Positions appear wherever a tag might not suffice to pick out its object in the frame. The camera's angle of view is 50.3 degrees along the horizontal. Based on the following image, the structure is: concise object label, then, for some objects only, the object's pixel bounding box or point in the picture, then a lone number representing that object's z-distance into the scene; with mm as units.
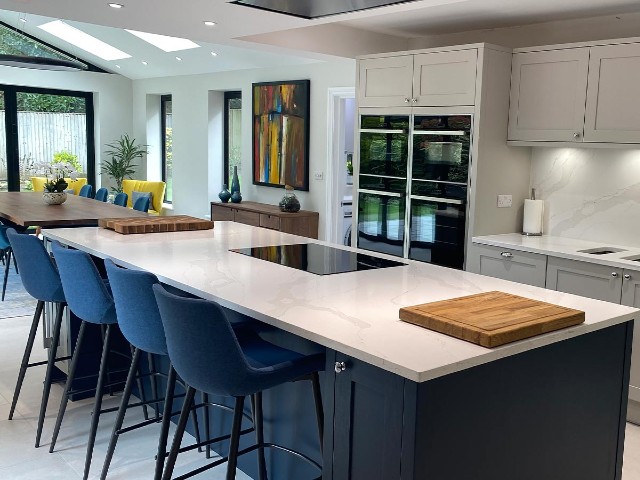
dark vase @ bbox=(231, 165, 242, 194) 8133
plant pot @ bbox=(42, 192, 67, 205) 5832
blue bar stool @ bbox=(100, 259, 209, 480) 2641
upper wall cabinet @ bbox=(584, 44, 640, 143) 4098
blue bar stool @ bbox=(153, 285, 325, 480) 2215
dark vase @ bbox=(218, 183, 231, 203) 8082
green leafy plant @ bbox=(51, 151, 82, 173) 10653
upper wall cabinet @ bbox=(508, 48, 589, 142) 4395
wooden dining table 4655
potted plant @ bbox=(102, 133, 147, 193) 10820
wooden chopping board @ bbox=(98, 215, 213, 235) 4023
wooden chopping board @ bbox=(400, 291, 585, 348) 2074
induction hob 3195
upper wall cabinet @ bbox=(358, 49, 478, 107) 4785
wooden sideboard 7172
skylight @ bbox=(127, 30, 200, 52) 8442
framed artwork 7469
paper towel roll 4993
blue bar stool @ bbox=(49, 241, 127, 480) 3061
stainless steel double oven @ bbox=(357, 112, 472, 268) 4922
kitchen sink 4473
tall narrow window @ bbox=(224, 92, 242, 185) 9203
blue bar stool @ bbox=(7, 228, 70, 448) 3443
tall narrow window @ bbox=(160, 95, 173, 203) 10859
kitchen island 1951
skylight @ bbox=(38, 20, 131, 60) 9508
